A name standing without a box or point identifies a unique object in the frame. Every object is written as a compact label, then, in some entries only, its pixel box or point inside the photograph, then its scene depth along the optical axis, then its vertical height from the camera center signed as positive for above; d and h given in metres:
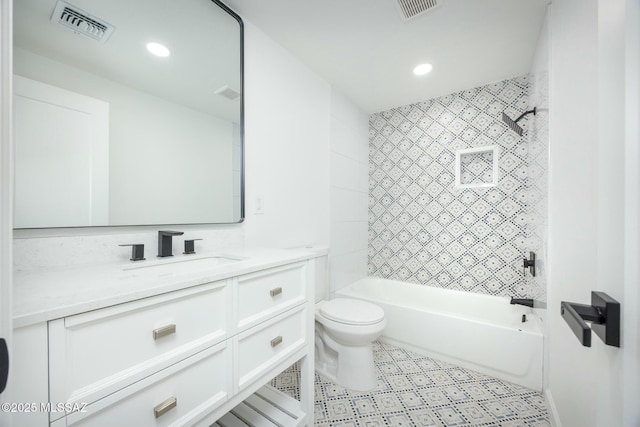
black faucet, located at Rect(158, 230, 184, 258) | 1.17 -0.14
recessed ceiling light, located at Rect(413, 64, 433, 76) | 2.14 +1.22
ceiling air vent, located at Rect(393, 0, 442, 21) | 1.49 +1.22
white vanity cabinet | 0.57 -0.41
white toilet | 1.66 -0.90
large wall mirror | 0.89 +0.43
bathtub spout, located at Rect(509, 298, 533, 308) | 1.98 -0.69
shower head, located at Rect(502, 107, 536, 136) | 2.07 +0.72
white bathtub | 1.74 -0.92
